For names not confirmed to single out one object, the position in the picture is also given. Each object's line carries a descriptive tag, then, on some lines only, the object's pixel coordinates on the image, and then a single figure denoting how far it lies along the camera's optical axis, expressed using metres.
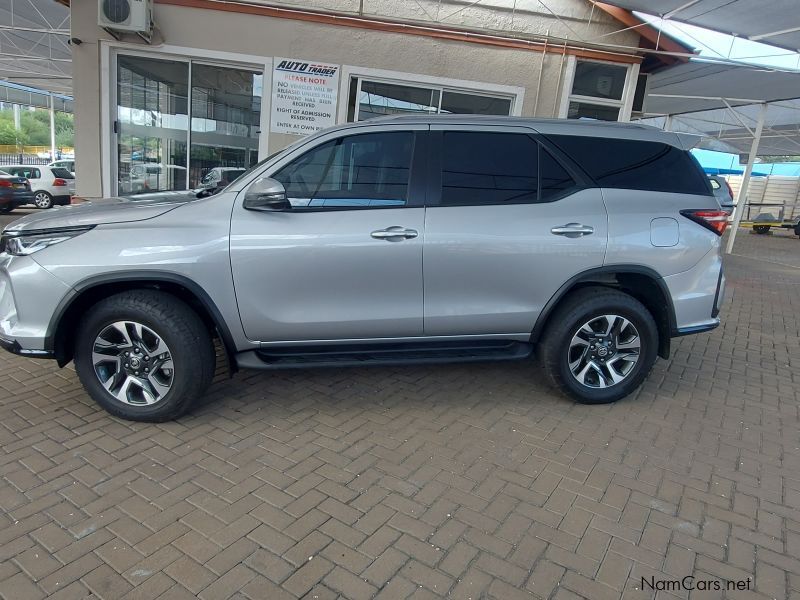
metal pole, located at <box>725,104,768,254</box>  12.10
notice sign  7.66
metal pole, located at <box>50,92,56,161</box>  33.45
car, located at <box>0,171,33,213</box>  13.93
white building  7.41
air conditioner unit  6.76
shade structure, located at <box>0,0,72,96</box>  10.86
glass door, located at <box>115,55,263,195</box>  7.70
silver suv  3.19
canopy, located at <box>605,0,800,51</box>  6.98
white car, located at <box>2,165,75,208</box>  15.49
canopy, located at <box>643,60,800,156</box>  10.30
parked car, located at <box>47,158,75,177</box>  17.45
